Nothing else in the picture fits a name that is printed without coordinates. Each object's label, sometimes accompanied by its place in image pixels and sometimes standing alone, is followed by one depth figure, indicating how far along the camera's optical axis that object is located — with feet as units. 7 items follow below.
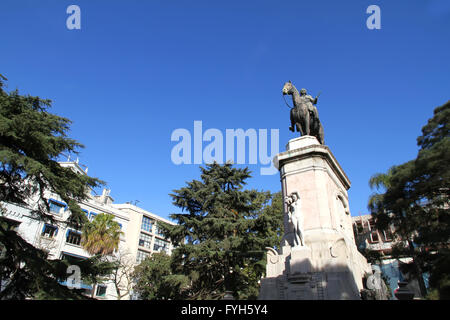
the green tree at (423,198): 63.67
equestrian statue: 40.19
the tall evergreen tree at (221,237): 74.74
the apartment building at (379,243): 100.05
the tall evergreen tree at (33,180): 33.22
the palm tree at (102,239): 108.06
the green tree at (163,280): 73.67
